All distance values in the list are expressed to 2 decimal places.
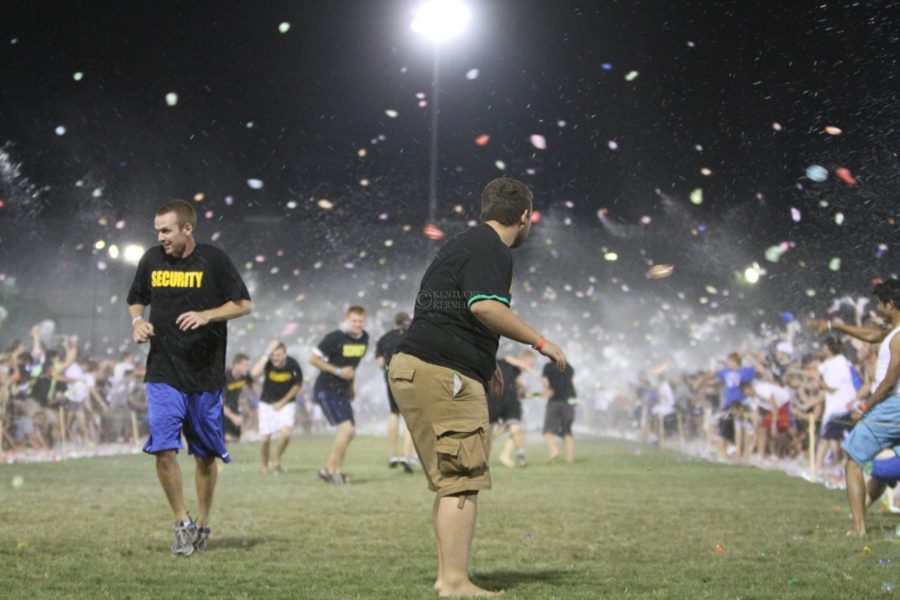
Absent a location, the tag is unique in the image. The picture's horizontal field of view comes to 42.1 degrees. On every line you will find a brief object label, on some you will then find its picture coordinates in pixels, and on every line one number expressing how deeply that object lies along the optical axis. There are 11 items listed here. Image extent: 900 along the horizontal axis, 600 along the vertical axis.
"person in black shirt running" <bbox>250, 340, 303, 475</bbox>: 16.16
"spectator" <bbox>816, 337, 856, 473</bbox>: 14.16
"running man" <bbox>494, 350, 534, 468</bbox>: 18.31
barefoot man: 5.30
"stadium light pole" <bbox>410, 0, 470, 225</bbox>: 22.55
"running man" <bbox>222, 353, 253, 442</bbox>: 22.48
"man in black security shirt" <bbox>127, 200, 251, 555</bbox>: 7.07
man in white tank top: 8.23
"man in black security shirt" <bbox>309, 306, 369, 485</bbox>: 14.43
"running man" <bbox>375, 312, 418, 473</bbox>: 15.72
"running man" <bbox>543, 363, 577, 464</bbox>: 20.38
